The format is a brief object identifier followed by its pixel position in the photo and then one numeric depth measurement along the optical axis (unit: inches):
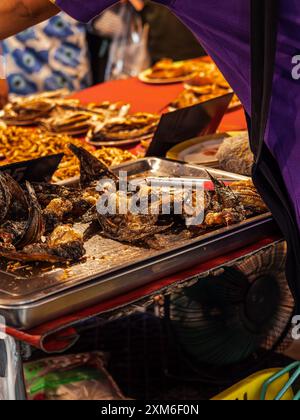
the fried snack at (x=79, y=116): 114.3
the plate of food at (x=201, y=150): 90.4
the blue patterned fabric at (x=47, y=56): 187.0
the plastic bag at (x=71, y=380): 92.4
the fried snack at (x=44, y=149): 94.1
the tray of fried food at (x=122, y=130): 106.7
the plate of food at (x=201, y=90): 123.6
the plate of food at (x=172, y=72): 143.6
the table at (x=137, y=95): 125.7
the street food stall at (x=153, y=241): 58.3
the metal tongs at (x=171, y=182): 73.9
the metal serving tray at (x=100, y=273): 53.9
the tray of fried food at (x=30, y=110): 123.3
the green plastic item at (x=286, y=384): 69.8
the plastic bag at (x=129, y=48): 202.7
